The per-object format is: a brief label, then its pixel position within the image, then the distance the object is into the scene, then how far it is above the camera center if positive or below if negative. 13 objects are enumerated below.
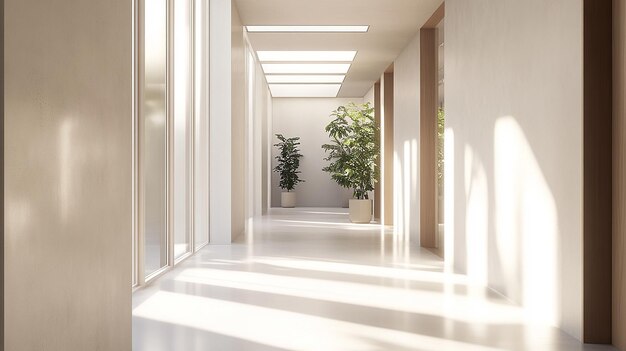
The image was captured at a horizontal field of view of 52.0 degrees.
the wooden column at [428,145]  10.30 +0.37
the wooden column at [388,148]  14.50 +0.47
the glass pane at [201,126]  8.98 +0.62
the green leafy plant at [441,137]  16.30 +0.78
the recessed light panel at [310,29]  10.98 +2.40
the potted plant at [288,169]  21.95 -0.03
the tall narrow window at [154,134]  6.15 +0.35
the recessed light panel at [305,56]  13.47 +2.43
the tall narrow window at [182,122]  7.61 +0.57
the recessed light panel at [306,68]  15.14 +2.45
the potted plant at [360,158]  15.53 +0.24
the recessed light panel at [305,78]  17.11 +2.46
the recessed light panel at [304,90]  19.34 +2.48
